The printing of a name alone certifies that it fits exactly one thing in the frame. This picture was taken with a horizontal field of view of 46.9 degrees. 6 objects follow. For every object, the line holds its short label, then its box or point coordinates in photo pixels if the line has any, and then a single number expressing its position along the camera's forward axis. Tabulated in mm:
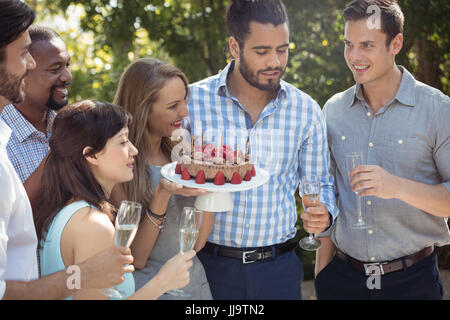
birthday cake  3004
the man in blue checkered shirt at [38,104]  3605
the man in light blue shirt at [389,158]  3535
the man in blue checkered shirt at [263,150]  3439
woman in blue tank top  2514
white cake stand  2871
